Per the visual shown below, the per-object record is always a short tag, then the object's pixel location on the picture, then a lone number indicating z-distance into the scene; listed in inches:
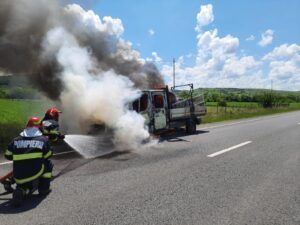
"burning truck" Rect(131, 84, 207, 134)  308.5
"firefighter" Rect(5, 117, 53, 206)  134.6
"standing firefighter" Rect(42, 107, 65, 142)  178.1
